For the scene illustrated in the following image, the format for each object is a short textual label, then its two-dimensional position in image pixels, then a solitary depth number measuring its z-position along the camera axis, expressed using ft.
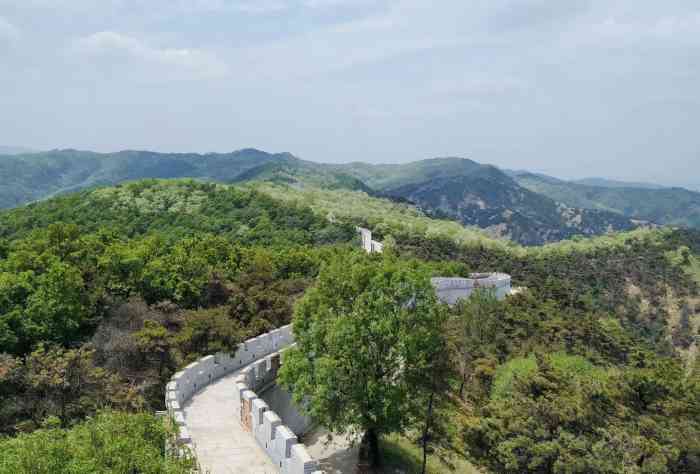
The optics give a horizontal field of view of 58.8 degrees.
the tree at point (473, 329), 105.50
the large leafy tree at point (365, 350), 60.39
